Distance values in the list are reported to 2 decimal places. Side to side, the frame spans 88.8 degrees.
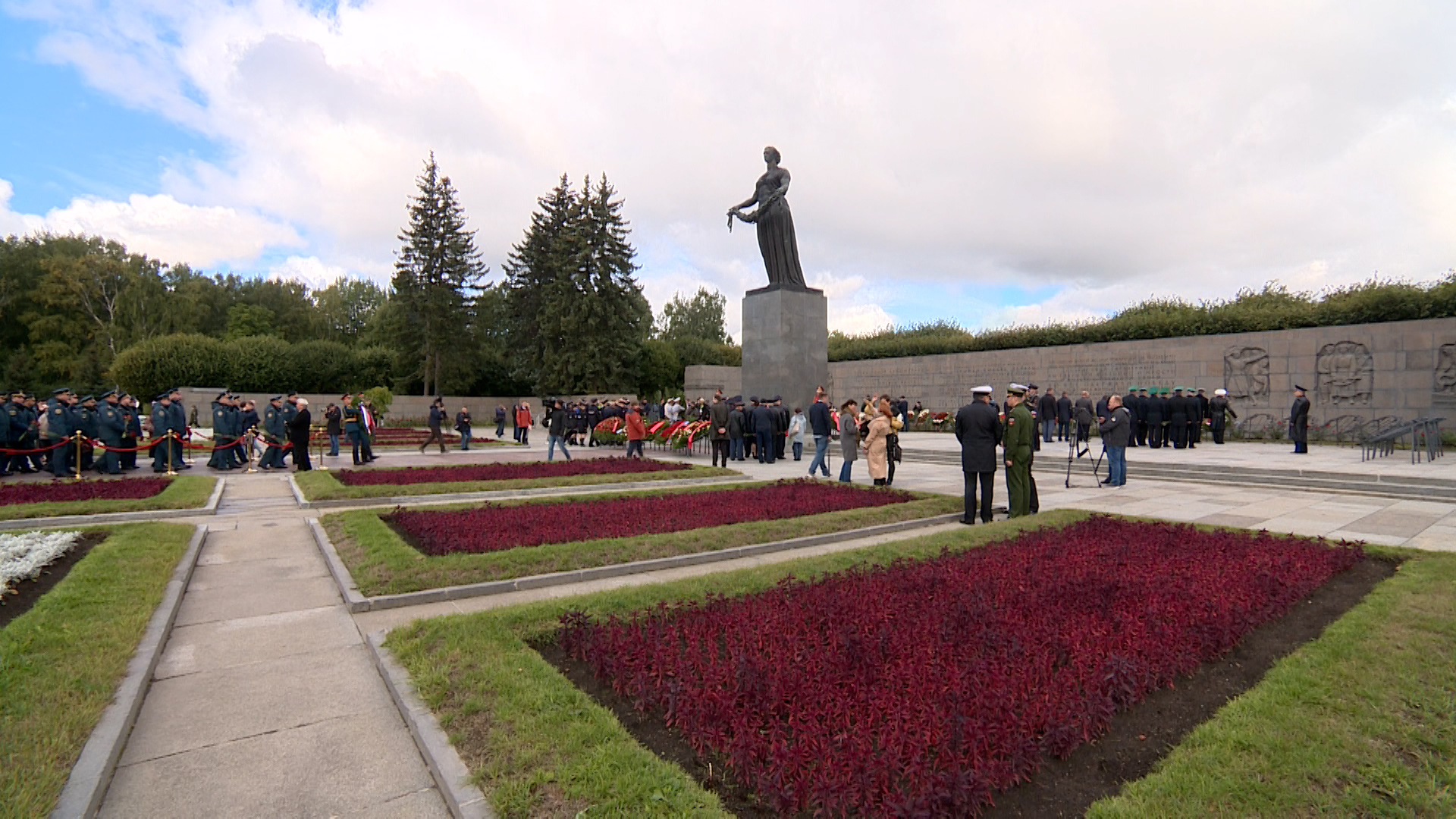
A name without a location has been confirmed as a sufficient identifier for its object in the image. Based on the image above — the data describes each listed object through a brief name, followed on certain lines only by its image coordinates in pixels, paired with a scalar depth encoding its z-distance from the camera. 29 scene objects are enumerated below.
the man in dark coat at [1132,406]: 21.65
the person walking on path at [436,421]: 23.16
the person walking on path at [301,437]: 16.83
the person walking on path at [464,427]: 25.38
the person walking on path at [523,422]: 28.42
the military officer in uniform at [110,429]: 16.09
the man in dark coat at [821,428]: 15.77
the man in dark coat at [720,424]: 18.16
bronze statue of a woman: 23.27
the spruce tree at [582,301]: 45.56
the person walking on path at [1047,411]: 23.19
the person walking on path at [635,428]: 18.83
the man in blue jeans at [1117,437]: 13.62
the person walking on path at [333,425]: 21.44
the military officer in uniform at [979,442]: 9.87
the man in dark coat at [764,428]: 18.81
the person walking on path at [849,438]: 14.14
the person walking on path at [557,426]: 18.98
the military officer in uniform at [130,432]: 16.91
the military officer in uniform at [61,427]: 15.21
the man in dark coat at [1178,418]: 20.86
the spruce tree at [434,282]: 47.59
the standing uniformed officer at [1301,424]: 18.69
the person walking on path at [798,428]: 19.23
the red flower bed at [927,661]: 3.22
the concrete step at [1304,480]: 12.59
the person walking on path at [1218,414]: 22.88
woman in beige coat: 13.24
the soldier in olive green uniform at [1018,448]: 9.91
